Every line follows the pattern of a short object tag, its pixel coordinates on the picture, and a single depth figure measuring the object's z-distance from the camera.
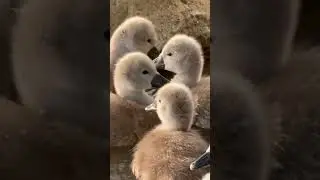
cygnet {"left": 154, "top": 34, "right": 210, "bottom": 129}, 1.14
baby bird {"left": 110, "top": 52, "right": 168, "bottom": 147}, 1.14
